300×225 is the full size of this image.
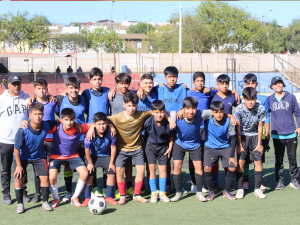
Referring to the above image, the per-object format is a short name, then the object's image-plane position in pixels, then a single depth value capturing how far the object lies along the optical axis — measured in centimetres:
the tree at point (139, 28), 9820
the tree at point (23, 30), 3844
